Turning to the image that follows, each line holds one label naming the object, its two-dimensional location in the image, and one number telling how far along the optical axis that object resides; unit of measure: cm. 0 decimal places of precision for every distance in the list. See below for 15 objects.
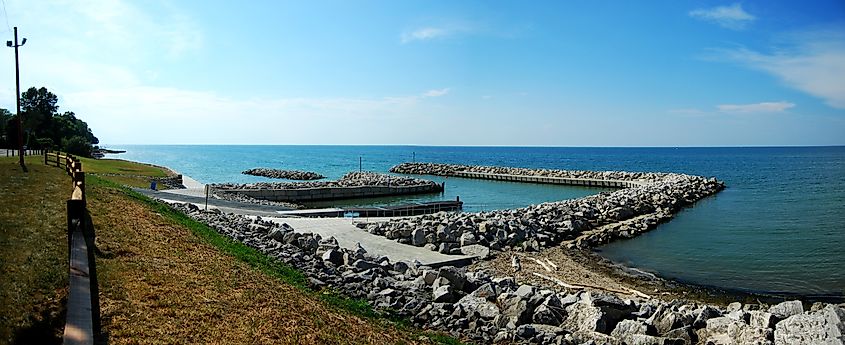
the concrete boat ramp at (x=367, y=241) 1723
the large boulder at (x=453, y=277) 1152
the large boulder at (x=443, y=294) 1046
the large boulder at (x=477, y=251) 1818
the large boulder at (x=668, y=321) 964
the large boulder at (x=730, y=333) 918
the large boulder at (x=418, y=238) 1900
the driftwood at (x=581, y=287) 1453
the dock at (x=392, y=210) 2633
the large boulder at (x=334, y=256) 1325
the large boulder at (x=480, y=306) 973
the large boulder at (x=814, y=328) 847
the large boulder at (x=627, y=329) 931
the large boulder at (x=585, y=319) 954
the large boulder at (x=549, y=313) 987
